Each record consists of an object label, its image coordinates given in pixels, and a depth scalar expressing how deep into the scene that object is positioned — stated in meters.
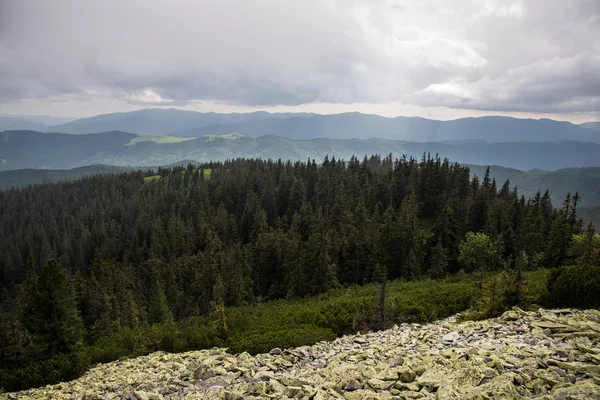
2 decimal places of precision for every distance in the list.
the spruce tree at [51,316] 28.69
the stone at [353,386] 14.14
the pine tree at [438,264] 56.11
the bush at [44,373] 22.22
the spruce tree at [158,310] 49.42
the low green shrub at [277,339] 22.20
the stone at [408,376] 14.07
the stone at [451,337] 18.87
